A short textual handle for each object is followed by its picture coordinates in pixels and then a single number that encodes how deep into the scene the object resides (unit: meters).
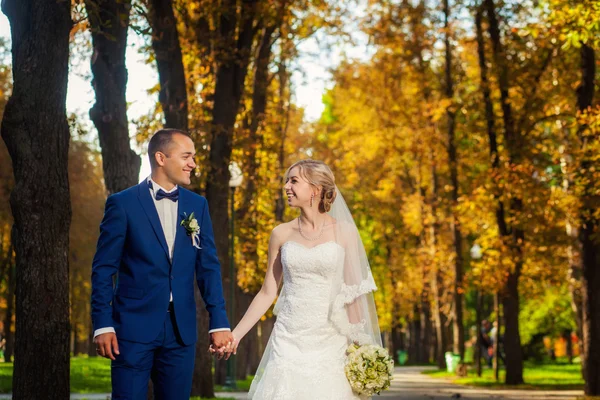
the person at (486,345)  47.41
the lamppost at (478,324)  35.59
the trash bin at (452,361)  38.53
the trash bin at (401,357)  67.38
